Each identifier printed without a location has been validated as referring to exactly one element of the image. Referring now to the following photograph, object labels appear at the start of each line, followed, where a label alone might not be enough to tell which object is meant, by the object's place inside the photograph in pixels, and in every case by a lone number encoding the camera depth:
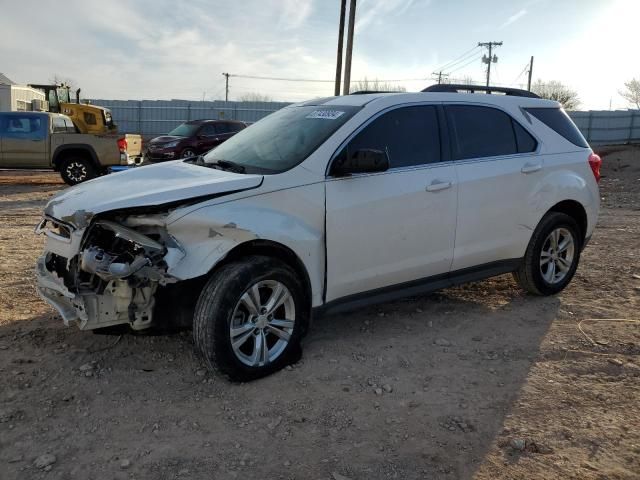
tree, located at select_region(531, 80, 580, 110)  61.81
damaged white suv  3.44
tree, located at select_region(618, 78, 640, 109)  74.06
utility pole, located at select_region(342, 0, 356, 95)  20.31
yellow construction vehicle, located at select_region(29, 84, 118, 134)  23.34
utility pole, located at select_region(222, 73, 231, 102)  78.75
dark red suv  19.39
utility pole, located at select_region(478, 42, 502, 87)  61.29
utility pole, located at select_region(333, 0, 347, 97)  21.22
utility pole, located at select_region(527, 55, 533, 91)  61.84
